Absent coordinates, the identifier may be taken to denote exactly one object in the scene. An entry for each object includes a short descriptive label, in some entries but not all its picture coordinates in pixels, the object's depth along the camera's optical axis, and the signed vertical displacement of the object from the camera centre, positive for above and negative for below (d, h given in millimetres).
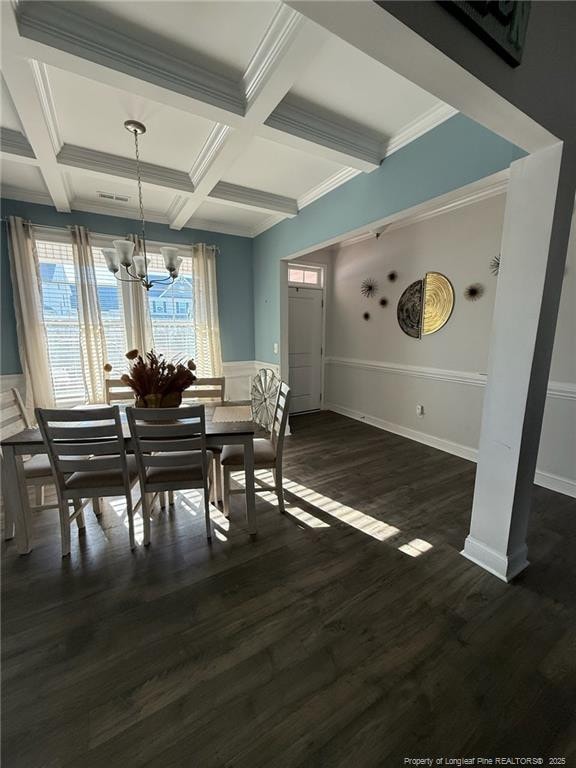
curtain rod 3436 +1115
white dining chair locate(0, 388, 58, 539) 2091 -926
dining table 1928 -822
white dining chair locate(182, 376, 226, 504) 3136 -638
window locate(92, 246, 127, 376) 3828 +183
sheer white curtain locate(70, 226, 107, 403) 3643 +115
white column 1527 -116
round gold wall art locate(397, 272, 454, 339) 3631 +280
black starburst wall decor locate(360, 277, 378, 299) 4520 +588
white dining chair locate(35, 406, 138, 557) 1829 -811
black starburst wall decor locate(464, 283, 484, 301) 3312 +386
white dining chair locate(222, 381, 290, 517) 2359 -958
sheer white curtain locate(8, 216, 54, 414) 3355 +147
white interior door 5109 -297
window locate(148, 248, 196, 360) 4156 +227
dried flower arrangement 2201 -366
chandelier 2316 +551
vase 2223 -507
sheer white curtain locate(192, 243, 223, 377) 4324 +235
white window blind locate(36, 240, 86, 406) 3584 +100
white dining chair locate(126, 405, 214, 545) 1889 -793
